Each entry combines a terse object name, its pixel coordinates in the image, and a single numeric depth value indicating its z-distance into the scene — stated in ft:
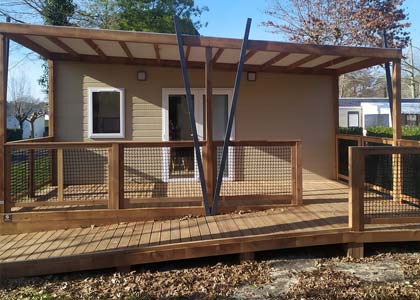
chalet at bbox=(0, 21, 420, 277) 15.03
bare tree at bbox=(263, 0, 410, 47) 55.16
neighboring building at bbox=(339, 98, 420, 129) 74.18
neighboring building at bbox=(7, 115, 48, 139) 115.61
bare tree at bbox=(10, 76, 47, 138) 105.40
